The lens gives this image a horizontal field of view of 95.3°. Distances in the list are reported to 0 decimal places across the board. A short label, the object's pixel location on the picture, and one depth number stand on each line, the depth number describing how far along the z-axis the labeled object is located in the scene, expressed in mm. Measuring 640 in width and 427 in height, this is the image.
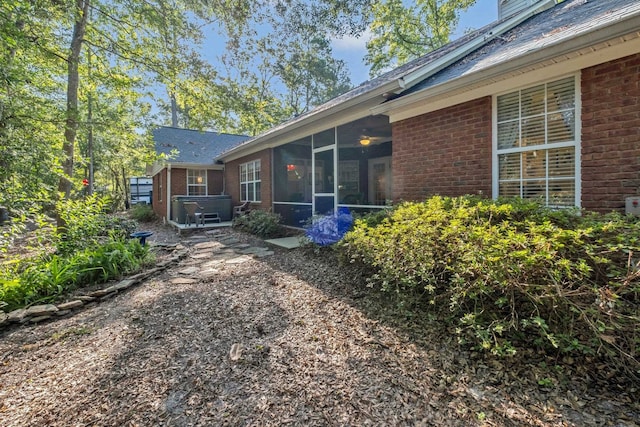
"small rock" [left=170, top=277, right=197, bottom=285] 4738
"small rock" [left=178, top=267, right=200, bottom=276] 5314
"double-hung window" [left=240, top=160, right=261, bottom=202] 11273
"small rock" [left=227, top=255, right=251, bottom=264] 5988
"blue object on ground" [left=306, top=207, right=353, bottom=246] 5648
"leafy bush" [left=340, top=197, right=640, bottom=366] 2086
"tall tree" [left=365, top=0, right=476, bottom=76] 17520
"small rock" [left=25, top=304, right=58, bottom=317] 3629
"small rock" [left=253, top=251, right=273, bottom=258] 6440
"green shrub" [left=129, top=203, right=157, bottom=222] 15523
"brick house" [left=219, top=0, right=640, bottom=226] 3279
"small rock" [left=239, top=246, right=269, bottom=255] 6862
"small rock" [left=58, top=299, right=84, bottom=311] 3818
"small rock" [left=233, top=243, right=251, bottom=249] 7491
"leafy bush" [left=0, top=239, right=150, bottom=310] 3939
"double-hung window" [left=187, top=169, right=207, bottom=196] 13961
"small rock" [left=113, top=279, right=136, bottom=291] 4499
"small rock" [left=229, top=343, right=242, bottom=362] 2592
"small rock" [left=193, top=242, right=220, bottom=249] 7703
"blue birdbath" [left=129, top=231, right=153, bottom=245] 6801
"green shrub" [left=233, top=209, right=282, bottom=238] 8828
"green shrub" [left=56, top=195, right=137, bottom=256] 5333
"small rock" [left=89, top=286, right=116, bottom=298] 4203
